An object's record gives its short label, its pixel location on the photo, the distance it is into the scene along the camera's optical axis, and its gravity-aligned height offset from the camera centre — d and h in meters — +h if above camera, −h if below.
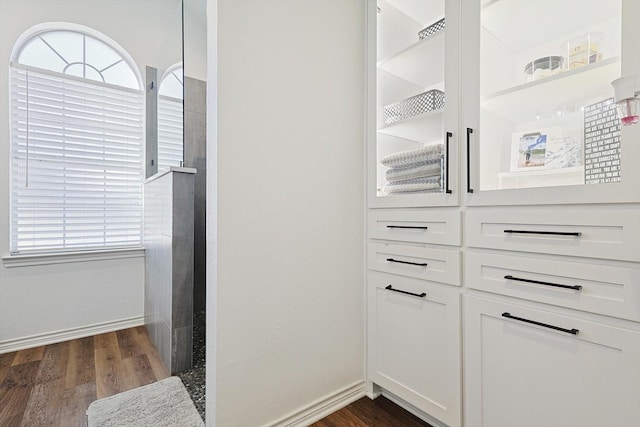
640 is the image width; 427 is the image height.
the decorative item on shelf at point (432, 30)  1.42 +0.85
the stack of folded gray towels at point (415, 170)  1.42 +0.21
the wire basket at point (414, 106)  1.48 +0.52
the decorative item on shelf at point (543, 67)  1.15 +0.55
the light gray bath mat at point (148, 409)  1.50 -0.98
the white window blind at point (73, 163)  2.38 +0.41
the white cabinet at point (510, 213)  0.94 +0.00
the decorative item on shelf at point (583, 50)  1.05 +0.56
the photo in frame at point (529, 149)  1.18 +0.25
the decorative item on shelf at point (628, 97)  0.72 +0.27
